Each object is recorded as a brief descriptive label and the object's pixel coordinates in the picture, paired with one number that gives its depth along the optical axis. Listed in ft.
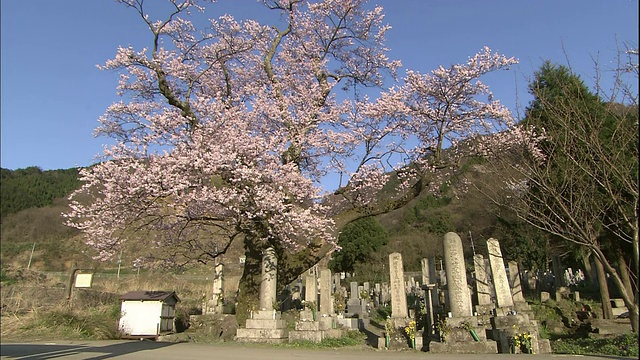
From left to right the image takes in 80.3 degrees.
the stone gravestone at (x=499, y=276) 38.52
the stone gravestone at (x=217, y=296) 52.51
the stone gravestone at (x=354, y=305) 54.11
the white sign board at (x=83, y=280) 50.37
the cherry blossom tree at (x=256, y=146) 36.40
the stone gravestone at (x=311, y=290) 52.85
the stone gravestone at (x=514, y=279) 46.69
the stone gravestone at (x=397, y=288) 40.47
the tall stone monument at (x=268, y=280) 37.04
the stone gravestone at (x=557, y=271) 65.49
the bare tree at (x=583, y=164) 27.35
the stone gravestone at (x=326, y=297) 46.20
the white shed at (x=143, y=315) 43.19
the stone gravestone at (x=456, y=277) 32.37
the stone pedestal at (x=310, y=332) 34.71
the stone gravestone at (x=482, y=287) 43.52
